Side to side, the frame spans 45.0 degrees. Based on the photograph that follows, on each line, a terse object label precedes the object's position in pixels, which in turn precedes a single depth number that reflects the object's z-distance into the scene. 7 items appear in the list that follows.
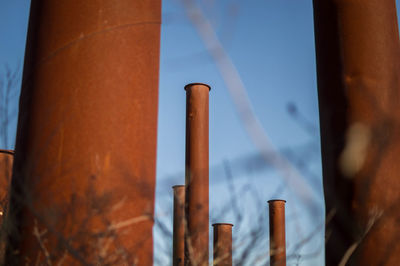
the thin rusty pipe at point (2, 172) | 9.07
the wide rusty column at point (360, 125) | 3.43
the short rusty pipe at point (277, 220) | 16.53
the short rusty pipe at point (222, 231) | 15.88
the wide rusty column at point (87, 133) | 2.55
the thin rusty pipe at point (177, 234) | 15.89
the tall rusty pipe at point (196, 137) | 12.04
